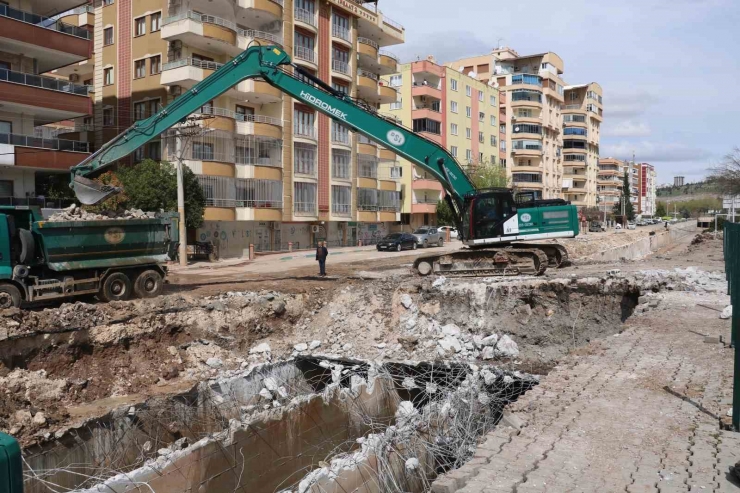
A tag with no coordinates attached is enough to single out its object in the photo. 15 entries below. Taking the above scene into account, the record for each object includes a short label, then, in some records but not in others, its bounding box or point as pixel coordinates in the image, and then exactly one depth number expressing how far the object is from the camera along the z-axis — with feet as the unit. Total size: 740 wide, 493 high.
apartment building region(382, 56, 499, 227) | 191.62
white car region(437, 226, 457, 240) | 172.16
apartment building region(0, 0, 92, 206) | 88.33
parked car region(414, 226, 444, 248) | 134.58
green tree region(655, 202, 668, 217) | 562.17
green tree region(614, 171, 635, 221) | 361.92
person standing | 74.90
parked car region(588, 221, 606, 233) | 232.14
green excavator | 57.93
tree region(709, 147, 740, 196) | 133.69
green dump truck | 47.85
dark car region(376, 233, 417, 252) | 127.75
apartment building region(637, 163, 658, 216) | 527.40
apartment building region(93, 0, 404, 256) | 110.83
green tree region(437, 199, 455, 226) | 188.03
